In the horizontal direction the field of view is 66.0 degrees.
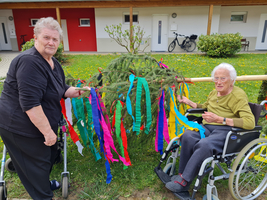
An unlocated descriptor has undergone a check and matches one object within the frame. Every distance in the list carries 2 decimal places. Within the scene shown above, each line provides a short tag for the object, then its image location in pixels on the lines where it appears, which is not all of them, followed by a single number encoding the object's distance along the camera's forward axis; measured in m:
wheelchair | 2.21
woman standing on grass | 1.78
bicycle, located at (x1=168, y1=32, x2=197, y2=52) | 14.40
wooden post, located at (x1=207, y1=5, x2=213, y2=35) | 13.15
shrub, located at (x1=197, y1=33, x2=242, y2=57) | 11.28
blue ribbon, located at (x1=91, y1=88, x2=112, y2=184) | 2.47
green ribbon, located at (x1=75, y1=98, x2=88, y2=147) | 2.77
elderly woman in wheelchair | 2.23
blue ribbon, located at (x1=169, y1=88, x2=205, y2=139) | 2.47
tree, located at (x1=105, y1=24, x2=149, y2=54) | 14.25
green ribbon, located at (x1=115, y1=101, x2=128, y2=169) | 2.51
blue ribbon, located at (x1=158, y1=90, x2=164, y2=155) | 2.68
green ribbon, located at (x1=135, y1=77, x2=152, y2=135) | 2.53
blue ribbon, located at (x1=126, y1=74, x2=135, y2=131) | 2.51
